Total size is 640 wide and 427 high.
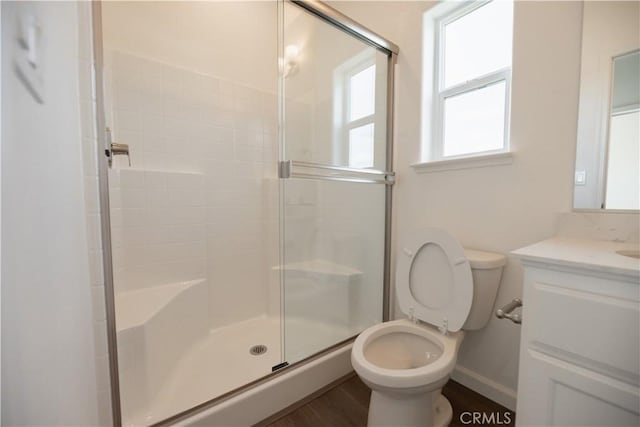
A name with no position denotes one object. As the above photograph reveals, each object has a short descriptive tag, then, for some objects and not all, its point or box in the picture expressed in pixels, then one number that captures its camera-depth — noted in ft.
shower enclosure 4.40
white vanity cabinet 1.88
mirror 3.03
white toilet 3.07
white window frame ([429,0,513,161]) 4.20
